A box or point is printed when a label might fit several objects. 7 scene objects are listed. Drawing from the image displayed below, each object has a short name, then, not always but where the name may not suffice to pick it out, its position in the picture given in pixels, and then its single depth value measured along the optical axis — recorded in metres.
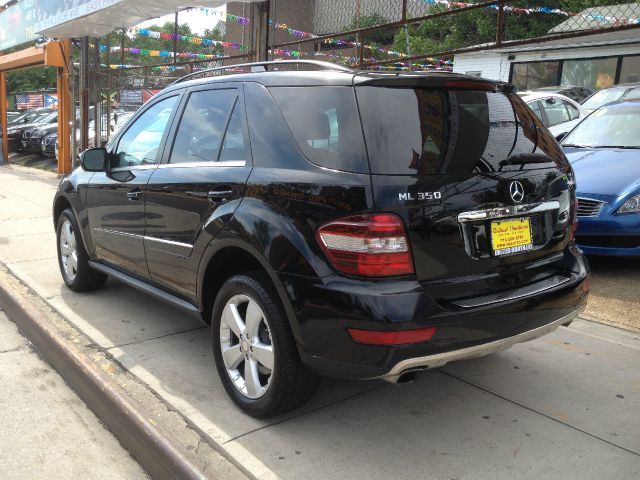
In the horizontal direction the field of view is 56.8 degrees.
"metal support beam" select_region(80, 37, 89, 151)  13.18
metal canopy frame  13.82
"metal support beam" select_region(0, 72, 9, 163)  18.88
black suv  2.58
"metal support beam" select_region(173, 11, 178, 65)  9.32
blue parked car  5.34
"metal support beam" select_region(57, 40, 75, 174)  13.96
